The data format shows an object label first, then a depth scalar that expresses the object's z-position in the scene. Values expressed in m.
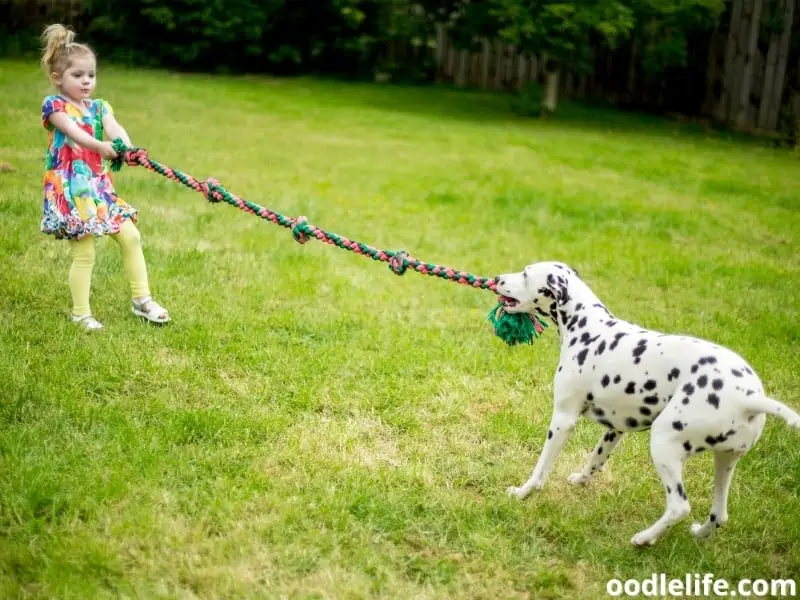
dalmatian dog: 3.02
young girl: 4.90
